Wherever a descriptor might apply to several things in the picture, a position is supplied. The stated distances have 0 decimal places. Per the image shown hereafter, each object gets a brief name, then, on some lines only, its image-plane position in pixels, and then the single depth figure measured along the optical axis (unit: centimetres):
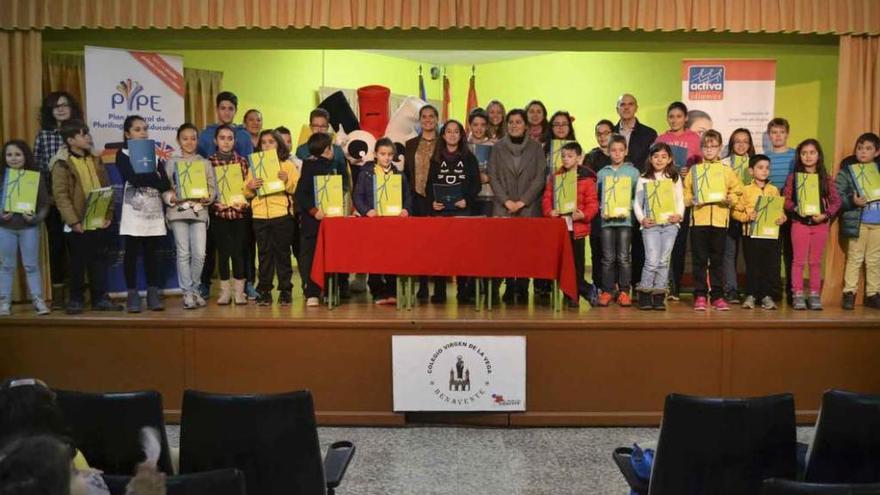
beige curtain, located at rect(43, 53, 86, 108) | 665
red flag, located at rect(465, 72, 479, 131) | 853
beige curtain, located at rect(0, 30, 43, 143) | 553
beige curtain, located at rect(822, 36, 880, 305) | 558
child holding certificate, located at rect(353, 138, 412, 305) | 512
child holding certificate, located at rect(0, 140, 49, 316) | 488
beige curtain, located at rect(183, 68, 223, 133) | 760
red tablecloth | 474
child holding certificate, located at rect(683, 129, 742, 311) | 508
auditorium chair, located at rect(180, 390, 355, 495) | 252
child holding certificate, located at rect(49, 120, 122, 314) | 498
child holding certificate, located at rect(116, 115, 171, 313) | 501
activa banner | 622
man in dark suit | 559
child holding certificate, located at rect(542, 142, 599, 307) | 510
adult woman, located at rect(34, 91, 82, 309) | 530
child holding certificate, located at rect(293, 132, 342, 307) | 516
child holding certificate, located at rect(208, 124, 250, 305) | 511
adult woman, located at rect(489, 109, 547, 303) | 534
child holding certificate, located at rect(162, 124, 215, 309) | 502
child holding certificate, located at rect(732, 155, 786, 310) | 515
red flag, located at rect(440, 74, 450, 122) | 918
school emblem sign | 446
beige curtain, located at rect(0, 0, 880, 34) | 552
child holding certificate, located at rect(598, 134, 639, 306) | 509
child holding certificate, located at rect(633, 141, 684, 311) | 501
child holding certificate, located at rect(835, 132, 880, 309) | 525
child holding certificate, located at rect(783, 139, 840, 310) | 514
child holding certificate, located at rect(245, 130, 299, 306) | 512
